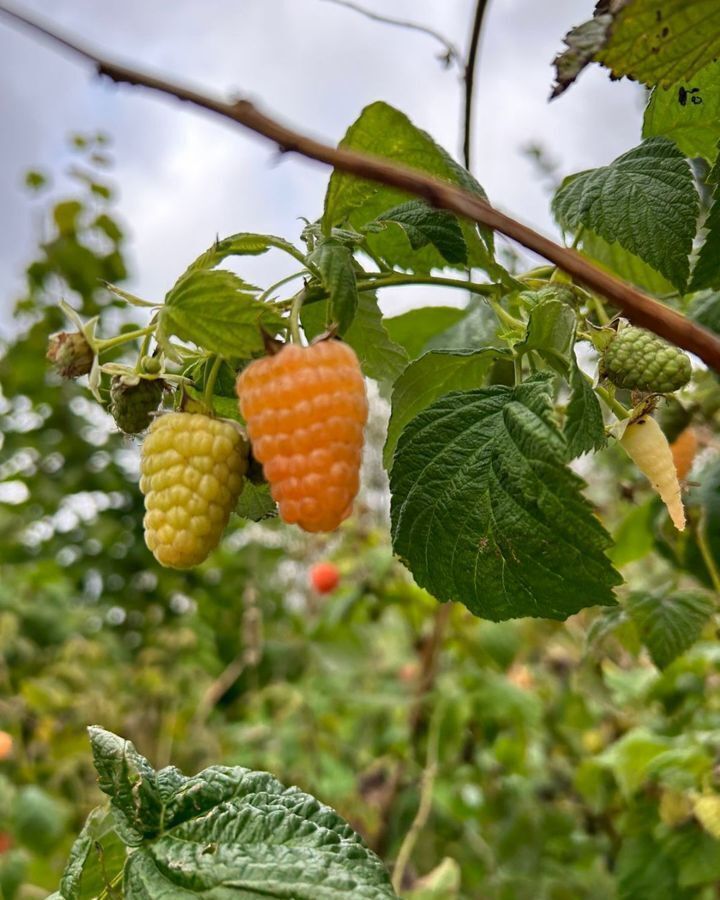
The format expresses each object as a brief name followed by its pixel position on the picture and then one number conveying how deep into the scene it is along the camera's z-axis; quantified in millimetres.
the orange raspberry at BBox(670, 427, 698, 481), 202
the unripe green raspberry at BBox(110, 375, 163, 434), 125
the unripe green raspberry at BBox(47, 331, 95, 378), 125
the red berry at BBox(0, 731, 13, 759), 1193
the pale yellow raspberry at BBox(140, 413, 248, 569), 113
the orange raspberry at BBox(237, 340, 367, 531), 102
